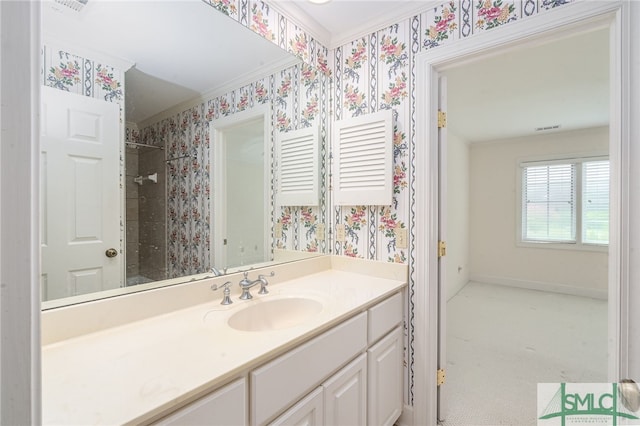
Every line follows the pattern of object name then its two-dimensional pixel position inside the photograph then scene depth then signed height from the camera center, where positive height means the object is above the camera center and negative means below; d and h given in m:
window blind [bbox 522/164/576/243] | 4.32 +0.14
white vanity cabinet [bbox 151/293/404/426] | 0.78 -0.60
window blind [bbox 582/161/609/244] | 4.04 +0.14
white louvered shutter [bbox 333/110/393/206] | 1.69 +0.32
